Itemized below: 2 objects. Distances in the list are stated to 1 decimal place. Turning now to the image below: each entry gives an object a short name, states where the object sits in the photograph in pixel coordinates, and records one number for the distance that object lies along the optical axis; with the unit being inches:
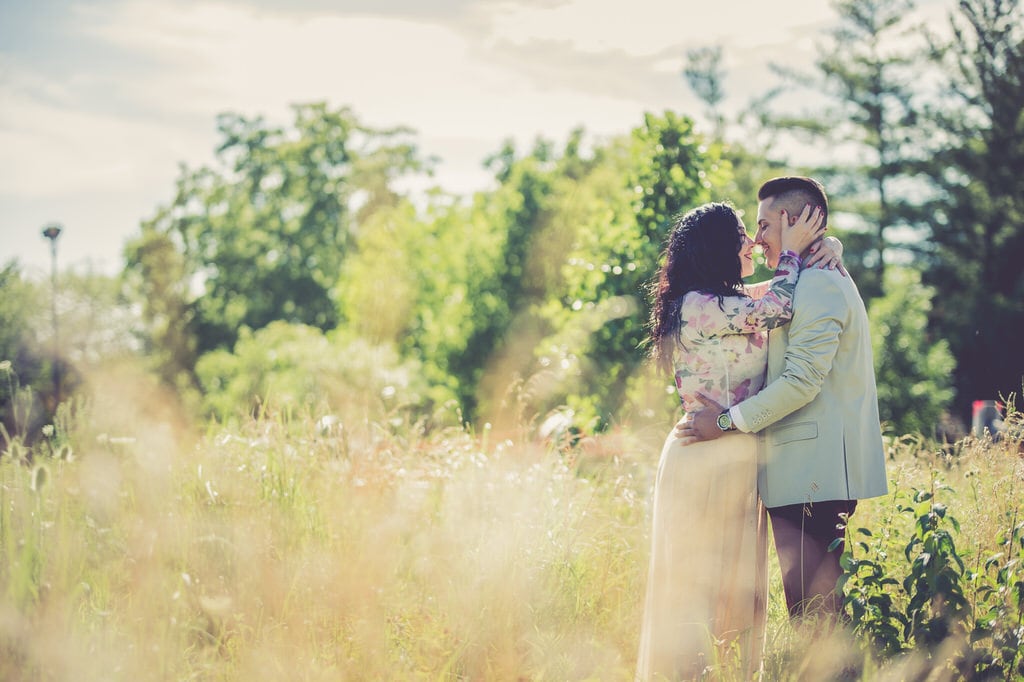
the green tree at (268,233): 1187.3
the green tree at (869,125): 908.0
